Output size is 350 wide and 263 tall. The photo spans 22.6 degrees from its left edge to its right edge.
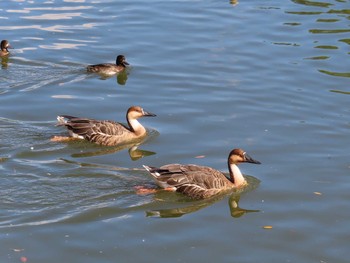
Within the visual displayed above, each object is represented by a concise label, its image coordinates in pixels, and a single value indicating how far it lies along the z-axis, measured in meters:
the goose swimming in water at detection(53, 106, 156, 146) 16.73
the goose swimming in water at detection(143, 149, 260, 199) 14.44
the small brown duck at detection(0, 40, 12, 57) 22.14
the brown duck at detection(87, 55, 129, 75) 20.61
